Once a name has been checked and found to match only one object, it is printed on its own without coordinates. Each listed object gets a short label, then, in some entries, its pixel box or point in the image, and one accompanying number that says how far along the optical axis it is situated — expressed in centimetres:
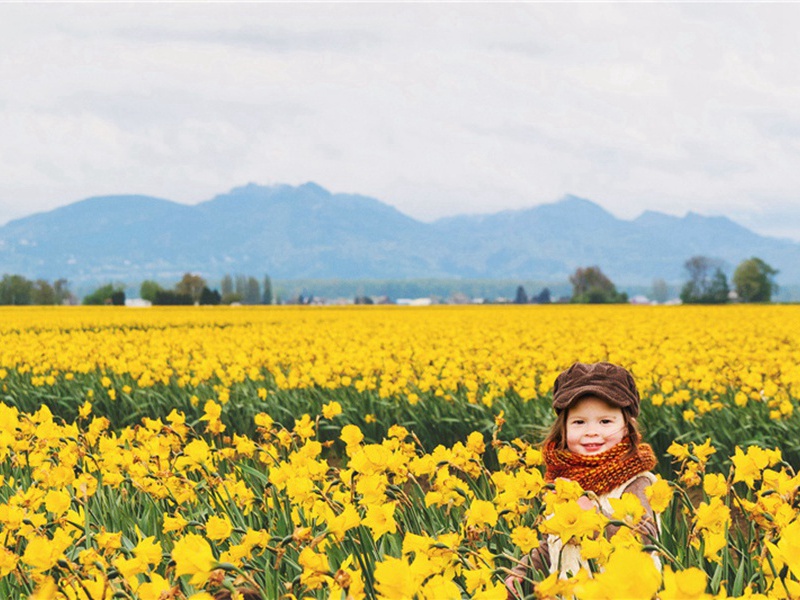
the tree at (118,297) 8412
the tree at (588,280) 12522
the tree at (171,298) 8088
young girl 390
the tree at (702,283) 8588
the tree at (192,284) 11076
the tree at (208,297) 8429
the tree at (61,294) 12294
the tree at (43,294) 10819
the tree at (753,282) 9938
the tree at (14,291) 10056
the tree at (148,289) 12350
